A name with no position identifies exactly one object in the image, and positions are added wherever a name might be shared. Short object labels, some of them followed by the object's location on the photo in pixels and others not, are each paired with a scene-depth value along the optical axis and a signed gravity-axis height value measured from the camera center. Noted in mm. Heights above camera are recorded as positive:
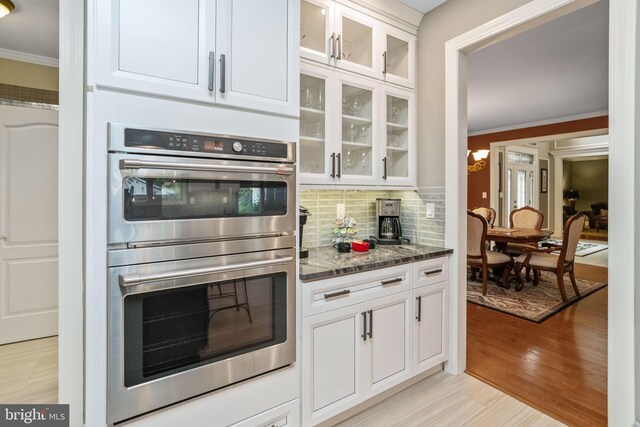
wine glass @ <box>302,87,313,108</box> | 2119 +744
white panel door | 2934 -121
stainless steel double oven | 1219 -222
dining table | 4133 -308
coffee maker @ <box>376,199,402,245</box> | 2607 -77
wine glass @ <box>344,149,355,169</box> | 2340 +382
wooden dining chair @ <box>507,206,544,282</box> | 4754 -143
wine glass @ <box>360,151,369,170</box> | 2400 +373
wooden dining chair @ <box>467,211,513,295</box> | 4016 -499
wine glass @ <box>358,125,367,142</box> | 2414 +584
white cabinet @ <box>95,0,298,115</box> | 1221 +681
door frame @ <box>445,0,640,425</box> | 1550 +98
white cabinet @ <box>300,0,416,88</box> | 2100 +1200
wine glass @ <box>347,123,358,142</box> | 2354 +586
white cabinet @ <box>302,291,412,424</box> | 1724 -819
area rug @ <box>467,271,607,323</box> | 3648 -1075
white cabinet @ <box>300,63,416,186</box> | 2137 +583
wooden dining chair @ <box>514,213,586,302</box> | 3859 -580
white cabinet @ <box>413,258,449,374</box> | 2190 -717
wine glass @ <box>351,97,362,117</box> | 2373 +772
